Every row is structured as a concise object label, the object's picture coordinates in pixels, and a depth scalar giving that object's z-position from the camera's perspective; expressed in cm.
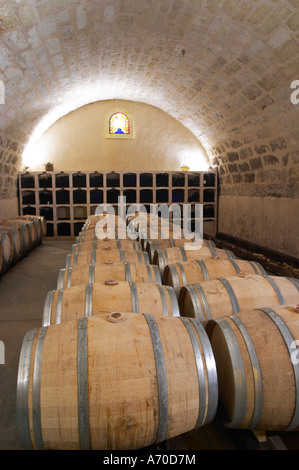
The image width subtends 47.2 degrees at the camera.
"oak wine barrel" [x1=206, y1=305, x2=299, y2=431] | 172
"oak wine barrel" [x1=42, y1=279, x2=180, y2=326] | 230
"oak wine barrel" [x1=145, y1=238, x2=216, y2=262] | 439
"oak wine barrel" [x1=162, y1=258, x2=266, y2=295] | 311
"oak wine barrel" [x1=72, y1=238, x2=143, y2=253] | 418
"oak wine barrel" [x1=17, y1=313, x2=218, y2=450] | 147
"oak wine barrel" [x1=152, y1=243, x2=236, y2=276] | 377
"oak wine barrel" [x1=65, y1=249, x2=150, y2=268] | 368
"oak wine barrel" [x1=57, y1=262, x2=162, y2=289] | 299
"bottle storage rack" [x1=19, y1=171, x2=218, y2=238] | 981
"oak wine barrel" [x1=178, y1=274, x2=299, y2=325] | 244
